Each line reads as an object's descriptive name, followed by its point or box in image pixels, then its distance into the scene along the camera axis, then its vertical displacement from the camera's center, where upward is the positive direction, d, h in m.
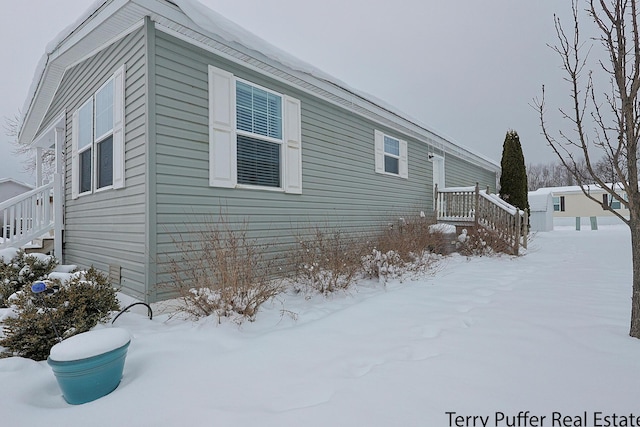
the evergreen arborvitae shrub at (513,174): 13.65 +1.79
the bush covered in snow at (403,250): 5.38 -0.60
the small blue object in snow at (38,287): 2.35 -0.49
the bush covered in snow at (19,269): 4.10 -0.66
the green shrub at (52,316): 2.59 -0.82
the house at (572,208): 24.99 +0.68
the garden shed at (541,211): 18.11 +0.31
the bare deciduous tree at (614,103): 2.50 +0.95
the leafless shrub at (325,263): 4.54 -0.67
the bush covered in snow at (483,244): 7.89 -0.67
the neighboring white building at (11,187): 16.06 +1.59
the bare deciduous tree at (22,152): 20.52 +4.31
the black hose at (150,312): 3.55 -1.04
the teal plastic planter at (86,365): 2.03 -0.92
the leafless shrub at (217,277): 3.43 -0.67
